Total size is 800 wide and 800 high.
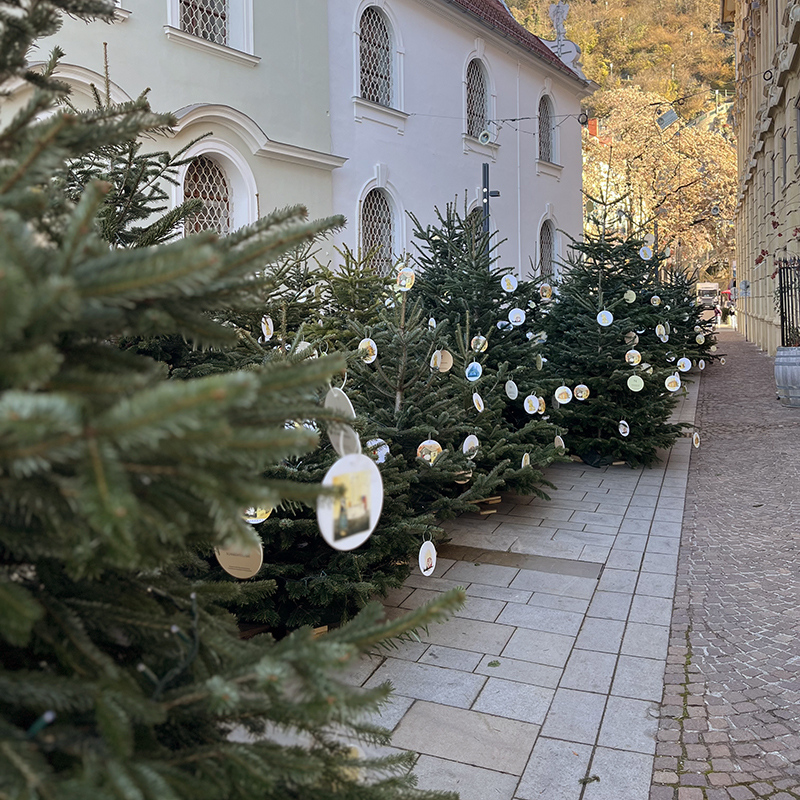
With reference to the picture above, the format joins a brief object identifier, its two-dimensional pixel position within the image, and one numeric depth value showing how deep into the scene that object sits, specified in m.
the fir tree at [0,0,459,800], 0.87
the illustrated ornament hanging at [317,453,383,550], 1.70
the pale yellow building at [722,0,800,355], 17.22
